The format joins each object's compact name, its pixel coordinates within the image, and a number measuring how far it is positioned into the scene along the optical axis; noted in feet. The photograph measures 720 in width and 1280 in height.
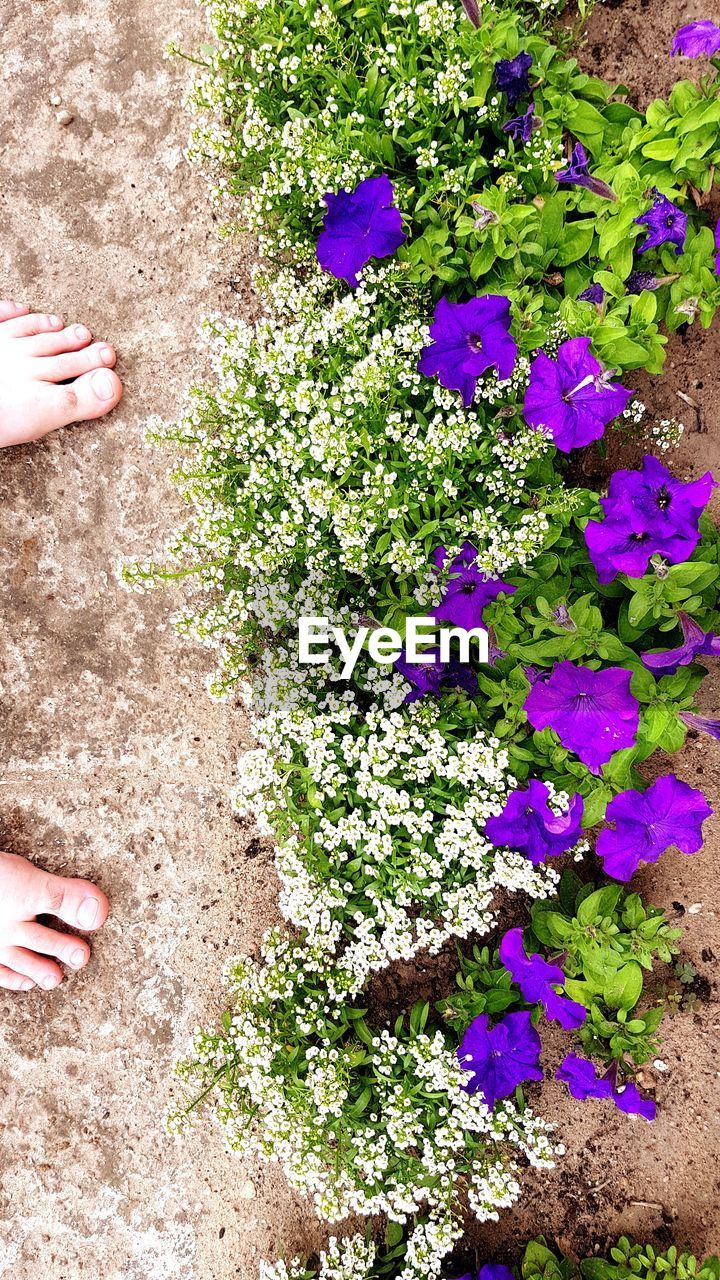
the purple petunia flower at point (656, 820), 2.52
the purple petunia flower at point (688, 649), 2.41
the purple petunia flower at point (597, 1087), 2.76
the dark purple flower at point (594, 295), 2.57
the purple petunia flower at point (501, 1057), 2.76
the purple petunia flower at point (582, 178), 2.53
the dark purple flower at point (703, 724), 2.40
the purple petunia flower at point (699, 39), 2.42
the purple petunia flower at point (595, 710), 2.48
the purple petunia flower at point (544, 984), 2.68
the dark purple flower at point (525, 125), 2.50
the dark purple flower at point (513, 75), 2.43
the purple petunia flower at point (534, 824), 2.63
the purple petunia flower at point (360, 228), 2.54
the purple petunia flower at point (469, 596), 2.66
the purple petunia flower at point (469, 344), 2.52
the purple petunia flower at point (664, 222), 2.48
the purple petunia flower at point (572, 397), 2.46
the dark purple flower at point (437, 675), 2.72
